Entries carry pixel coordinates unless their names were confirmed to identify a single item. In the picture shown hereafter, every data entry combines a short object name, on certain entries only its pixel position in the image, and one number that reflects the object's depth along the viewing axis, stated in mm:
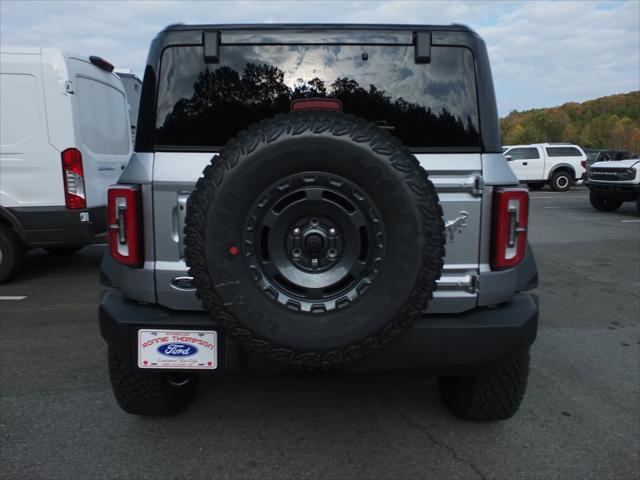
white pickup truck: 22172
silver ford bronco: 2227
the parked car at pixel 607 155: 19105
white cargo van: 5770
